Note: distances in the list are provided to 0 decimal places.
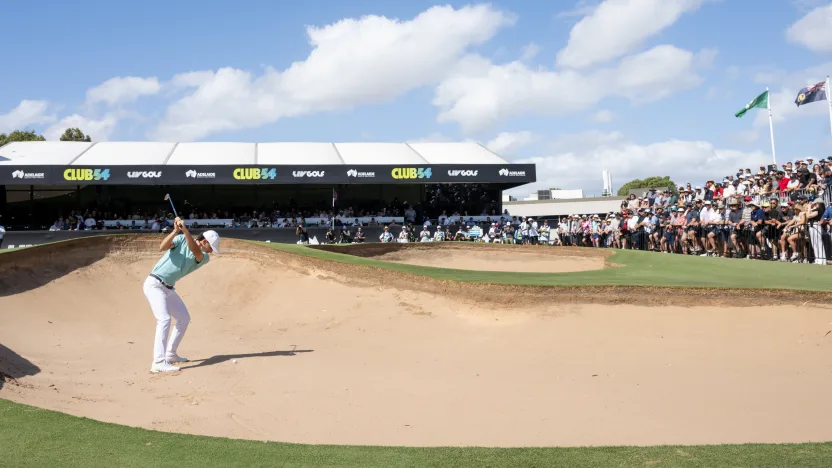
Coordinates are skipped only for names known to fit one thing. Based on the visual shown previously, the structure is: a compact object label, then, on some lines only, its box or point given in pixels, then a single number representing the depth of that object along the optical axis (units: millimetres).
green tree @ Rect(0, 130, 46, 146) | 67438
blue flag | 29469
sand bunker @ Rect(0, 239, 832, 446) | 6801
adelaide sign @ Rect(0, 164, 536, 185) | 39781
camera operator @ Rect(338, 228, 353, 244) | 36969
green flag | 35594
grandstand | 40781
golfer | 9328
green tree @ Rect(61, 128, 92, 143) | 74688
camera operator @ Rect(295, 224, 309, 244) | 36062
